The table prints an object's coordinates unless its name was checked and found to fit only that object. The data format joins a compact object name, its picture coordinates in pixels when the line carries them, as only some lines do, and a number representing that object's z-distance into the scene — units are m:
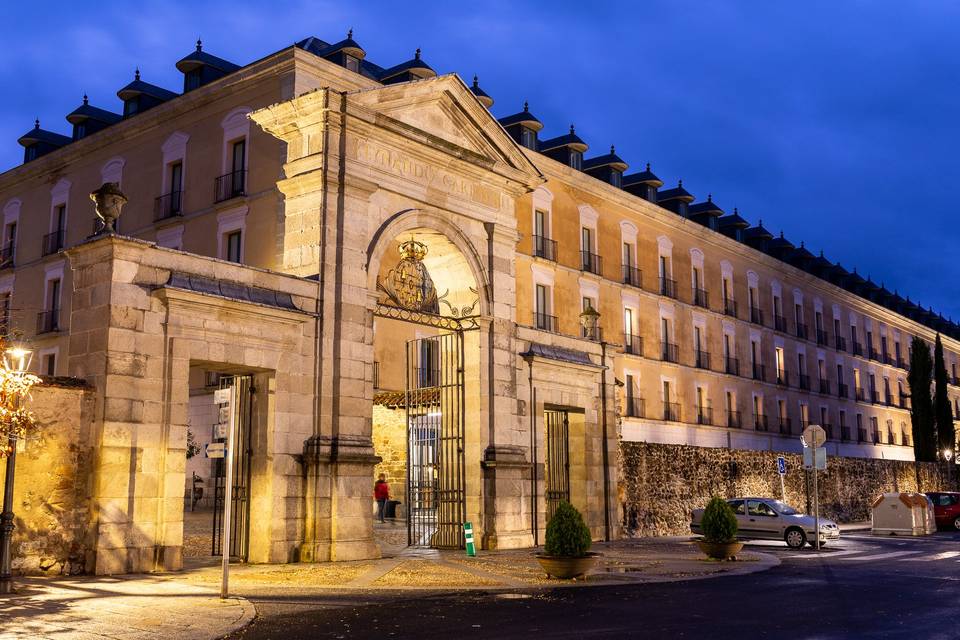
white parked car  24.27
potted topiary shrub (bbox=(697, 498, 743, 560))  18.56
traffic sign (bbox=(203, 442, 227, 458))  11.88
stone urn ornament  15.06
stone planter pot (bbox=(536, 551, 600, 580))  14.68
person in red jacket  28.86
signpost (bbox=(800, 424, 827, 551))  22.33
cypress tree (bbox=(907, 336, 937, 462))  54.03
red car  34.91
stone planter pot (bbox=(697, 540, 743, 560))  18.53
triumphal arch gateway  14.73
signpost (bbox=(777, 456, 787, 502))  28.97
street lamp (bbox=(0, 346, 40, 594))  10.68
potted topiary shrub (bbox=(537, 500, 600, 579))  14.70
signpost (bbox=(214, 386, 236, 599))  11.45
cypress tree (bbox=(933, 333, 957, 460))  54.97
